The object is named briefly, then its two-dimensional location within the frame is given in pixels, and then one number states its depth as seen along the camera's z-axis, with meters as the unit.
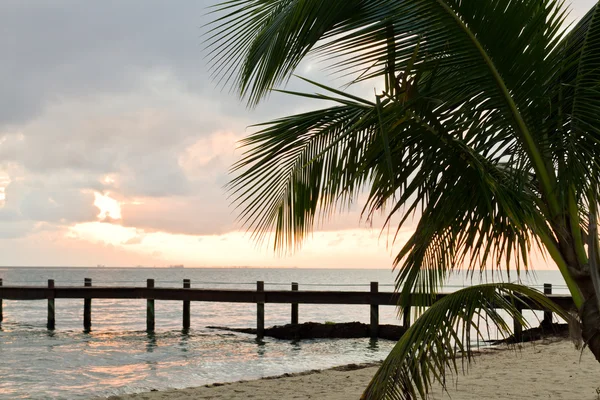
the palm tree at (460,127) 4.07
